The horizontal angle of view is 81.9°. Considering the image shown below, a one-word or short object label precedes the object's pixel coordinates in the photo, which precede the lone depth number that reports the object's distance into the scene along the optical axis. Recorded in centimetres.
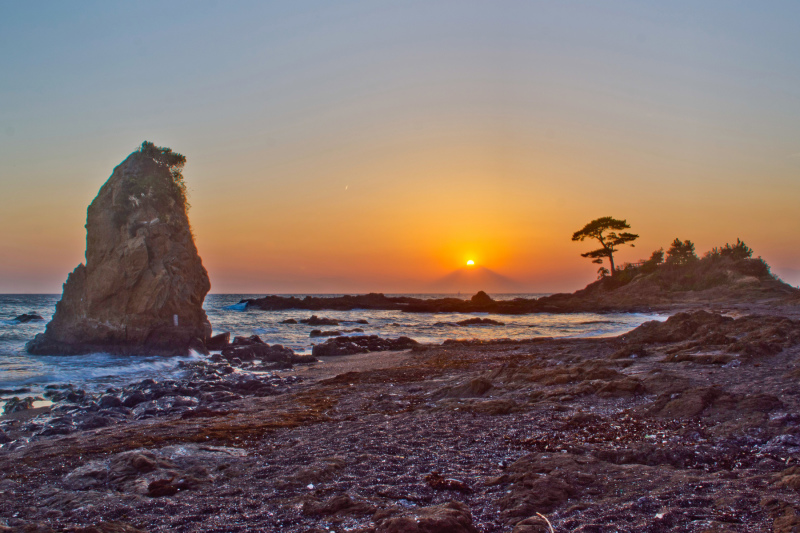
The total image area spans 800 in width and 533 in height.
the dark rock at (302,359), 1823
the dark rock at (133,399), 1009
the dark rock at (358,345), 2078
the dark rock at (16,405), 988
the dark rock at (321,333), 2948
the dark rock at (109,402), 998
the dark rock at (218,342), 2177
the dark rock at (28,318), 3700
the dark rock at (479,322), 3841
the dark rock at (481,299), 6116
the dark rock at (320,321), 3952
